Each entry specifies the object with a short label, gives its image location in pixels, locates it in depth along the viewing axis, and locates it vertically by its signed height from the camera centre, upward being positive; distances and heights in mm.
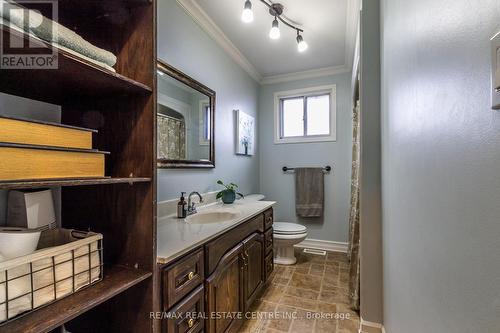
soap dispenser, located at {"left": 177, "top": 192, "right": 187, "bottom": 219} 1732 -319
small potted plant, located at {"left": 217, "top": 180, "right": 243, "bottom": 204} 2342 -289
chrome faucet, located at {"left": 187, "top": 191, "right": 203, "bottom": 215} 1828 -320
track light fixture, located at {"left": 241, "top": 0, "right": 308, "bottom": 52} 1736 +1303
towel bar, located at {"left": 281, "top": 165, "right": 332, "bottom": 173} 3227 -40
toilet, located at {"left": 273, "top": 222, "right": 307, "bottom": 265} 2664 -844
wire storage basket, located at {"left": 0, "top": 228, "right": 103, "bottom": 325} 585 -303
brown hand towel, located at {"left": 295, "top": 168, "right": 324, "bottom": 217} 3242 -366
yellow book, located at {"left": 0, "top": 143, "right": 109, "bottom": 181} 565 +13
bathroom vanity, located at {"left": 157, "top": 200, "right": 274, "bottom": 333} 984 -559
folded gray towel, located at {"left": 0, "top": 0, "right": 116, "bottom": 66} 533 +357
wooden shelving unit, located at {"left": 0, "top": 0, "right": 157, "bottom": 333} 861 +88
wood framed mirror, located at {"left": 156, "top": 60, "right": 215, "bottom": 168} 1750 +398
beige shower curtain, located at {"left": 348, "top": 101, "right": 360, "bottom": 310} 1906 -627
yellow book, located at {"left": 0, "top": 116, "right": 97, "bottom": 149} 581 +95
